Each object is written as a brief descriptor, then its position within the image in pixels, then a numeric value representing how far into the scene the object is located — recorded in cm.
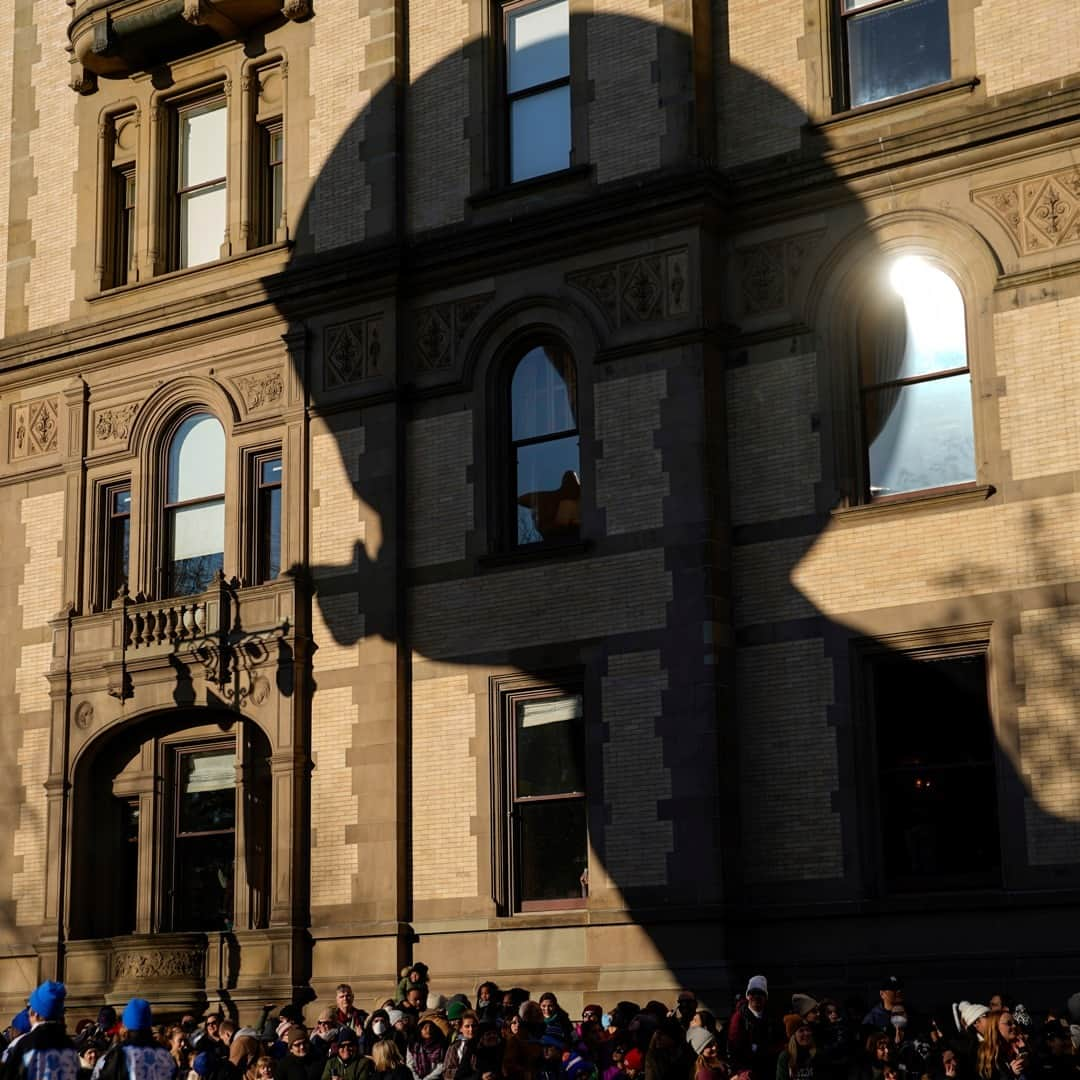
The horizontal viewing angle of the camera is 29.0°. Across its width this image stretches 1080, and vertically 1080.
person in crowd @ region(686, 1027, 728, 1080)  1909
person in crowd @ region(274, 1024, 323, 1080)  1975
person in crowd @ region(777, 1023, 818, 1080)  1967
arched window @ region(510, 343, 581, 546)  2761
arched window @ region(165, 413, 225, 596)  3069
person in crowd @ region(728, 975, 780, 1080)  2119
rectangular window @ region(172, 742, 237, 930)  2962
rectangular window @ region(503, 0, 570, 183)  2877
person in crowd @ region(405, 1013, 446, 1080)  2161
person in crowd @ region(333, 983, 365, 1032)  2392
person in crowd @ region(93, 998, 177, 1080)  1575
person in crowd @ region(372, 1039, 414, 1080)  1908
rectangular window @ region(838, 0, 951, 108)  2620
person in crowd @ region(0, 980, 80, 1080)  1508
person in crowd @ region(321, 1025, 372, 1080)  1955
